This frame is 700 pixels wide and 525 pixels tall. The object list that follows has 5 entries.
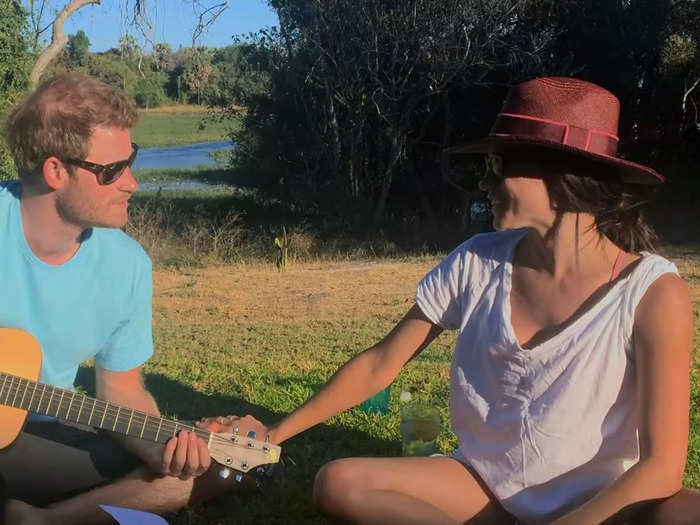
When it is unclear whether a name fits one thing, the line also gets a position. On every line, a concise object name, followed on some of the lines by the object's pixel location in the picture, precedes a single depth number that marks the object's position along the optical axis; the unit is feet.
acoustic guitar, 6.84
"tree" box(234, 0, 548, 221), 33.06
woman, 5.85
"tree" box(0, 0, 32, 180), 19.99
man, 6.75
